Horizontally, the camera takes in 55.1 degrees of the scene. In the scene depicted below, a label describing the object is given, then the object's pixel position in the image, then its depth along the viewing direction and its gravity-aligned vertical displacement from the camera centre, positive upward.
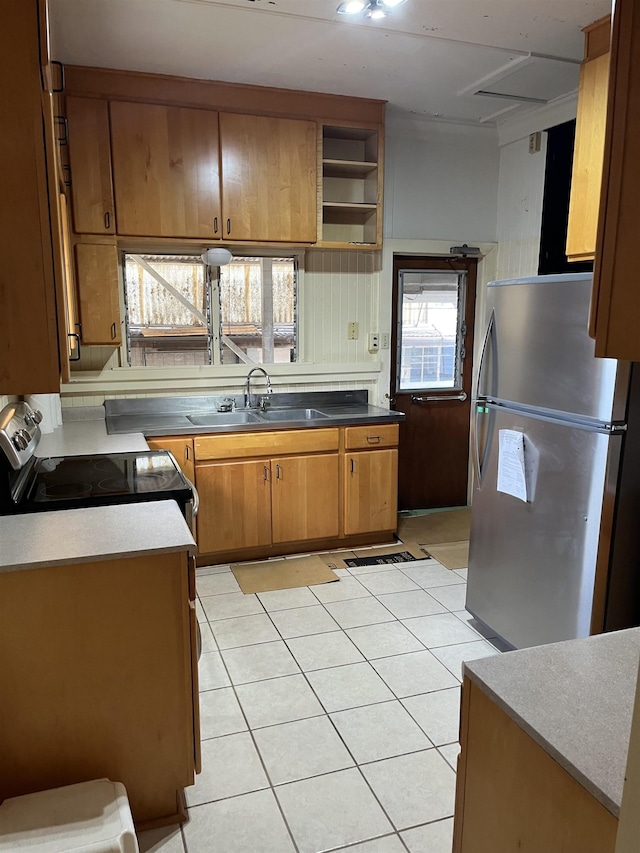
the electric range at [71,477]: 2.08 -0.61
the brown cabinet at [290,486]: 3.59 -1.02
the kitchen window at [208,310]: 3.84 +0.05
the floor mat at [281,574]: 3.48 -1.48
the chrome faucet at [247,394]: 4.09 -0.50
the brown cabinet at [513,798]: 0.96 -0.81
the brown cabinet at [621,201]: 0.79 +0.15
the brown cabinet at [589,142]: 2.67 +0.79
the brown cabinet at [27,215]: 1.20 +0.21
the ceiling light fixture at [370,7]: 2.47 +1.26
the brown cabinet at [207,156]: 3.33 +0.92
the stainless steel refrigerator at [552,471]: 2.24 -0.60
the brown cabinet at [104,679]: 1.65 -1.00
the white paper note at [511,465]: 2.61 -0.62
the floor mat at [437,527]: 4.22 -1.48
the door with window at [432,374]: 4.54 -0.41
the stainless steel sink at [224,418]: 3.78 -0.63
